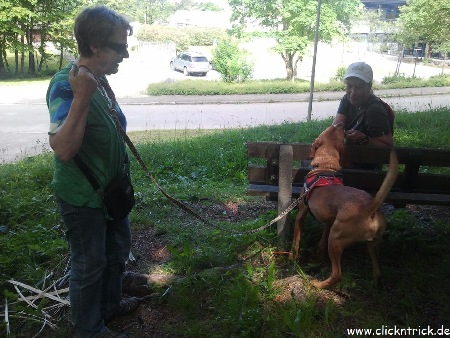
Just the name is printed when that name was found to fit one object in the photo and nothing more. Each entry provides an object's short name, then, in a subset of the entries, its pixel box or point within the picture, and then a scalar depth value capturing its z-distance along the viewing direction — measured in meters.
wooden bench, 3.20
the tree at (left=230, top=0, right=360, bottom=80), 25.48
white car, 29.86
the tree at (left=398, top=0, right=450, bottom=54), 21.30
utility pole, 10.82
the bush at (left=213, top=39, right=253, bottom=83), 26.50
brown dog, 2.54
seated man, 3.47
